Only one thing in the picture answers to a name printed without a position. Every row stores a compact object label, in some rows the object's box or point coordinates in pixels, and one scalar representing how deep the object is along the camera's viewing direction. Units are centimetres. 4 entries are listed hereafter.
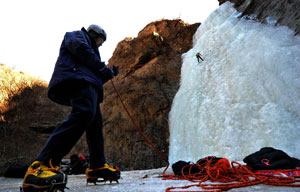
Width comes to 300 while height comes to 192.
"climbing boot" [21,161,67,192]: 150
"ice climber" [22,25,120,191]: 158
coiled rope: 150
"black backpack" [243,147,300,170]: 209
